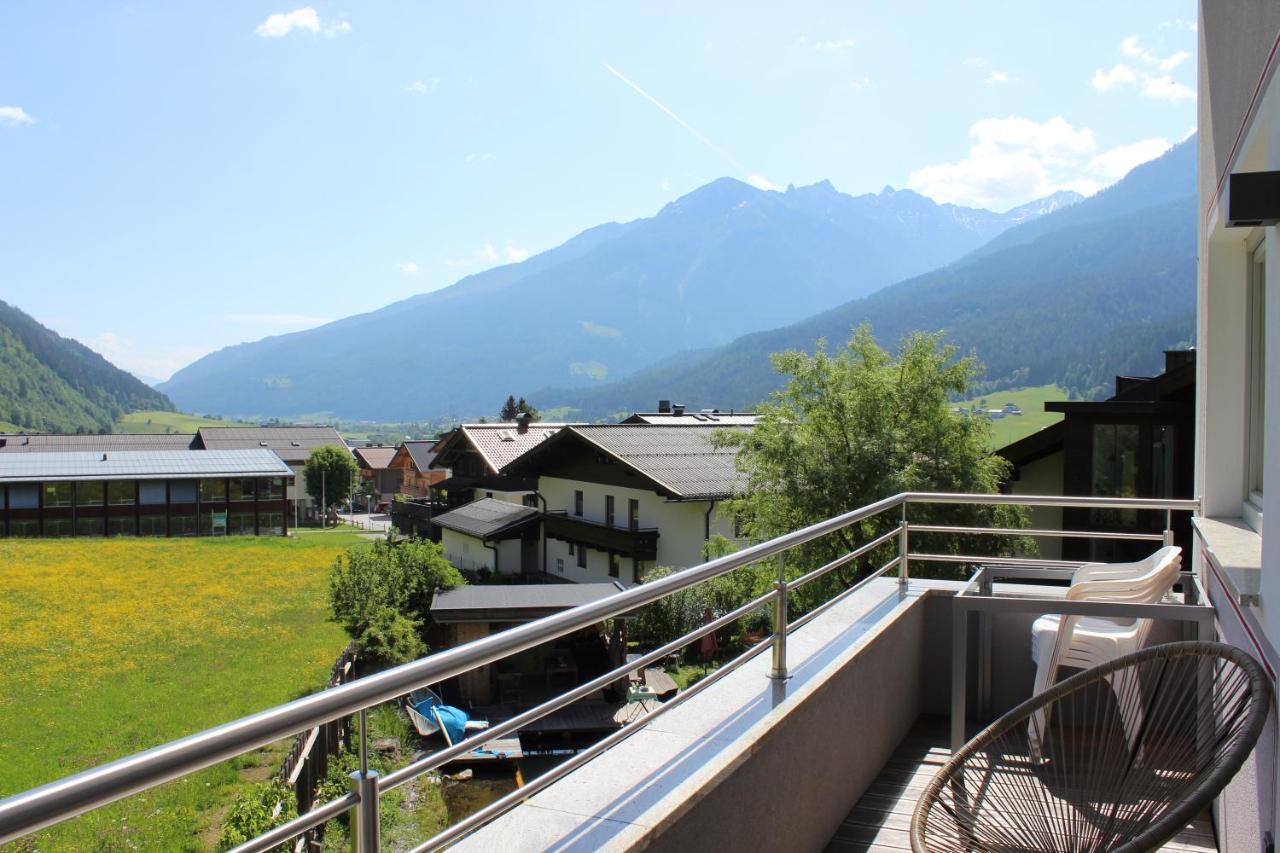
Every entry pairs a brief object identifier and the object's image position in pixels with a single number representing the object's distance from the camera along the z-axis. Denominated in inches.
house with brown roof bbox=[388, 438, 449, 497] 3506.4
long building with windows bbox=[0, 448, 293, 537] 2246.6
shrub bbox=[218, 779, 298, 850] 550.9
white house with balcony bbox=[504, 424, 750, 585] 1174.3
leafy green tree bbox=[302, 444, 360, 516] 3518.7
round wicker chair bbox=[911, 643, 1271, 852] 107.8
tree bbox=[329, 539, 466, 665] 1021.2
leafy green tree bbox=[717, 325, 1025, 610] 796.6
